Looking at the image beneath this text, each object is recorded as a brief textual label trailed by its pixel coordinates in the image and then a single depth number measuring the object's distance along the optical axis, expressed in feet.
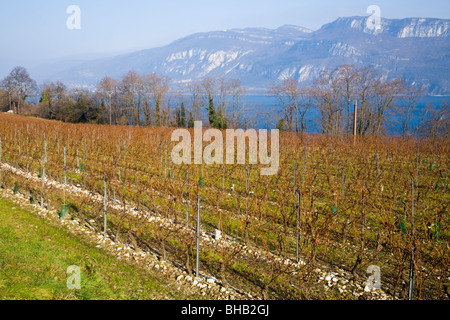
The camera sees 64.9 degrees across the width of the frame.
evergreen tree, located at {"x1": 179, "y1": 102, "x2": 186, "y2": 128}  142.72
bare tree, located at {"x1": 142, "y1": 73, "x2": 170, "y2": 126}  143.23
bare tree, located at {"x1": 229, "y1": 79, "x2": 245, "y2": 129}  139.98
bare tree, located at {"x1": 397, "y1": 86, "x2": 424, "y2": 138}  121.80
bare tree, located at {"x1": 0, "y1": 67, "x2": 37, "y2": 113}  185.06
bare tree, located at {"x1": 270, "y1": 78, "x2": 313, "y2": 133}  124.16
